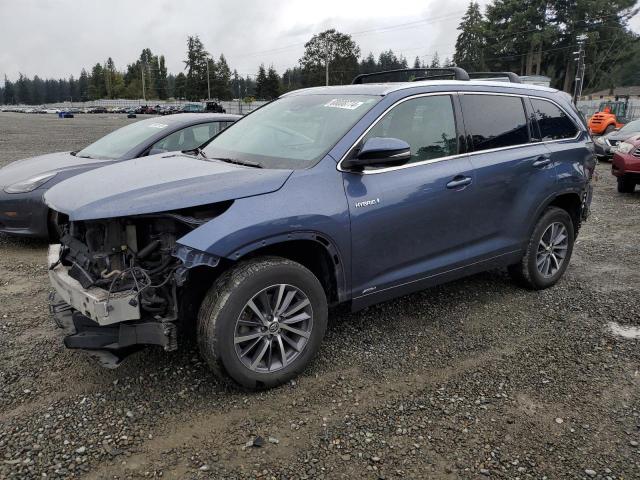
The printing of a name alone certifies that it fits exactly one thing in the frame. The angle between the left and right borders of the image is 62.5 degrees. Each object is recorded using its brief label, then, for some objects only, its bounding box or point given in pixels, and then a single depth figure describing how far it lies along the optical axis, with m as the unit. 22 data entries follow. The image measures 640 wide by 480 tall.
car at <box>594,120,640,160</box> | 14.60
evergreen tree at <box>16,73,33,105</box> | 160.50
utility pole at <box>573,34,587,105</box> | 32.03
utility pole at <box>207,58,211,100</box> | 104.03
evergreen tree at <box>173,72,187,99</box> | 111.78
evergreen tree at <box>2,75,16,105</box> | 163.00
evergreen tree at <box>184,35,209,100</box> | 107.69
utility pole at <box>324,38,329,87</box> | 90.99
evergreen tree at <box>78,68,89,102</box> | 148.57
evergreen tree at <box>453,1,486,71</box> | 77.00
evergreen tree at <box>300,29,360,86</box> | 92.81
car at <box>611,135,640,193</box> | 9.89
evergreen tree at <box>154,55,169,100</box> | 135.62
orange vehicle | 25.27
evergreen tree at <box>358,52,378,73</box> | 112.56
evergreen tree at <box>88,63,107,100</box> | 136.75
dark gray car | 5.70
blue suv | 3.03
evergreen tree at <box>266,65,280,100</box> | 102.33
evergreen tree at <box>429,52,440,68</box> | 118.86
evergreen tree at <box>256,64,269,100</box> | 103.56
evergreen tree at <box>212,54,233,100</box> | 107.69
